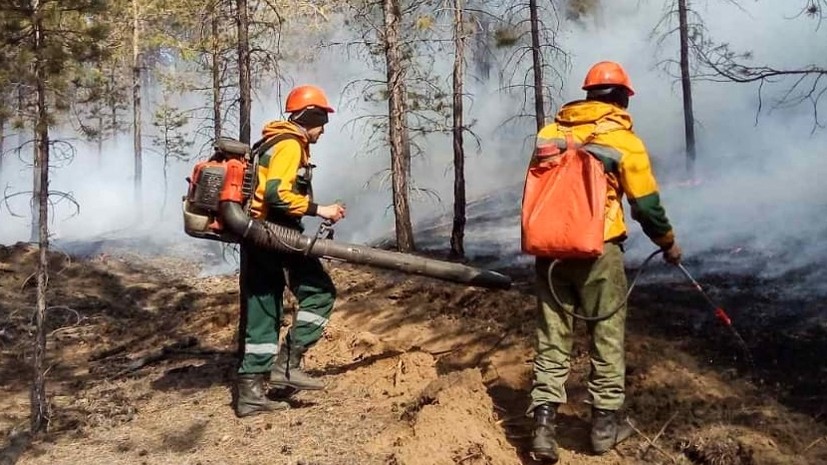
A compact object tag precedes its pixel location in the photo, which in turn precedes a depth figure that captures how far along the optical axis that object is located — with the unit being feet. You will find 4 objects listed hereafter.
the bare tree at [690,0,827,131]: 18.30
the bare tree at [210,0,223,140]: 41.63
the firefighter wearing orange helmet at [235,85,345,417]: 17.37
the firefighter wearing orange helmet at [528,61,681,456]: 13.35
